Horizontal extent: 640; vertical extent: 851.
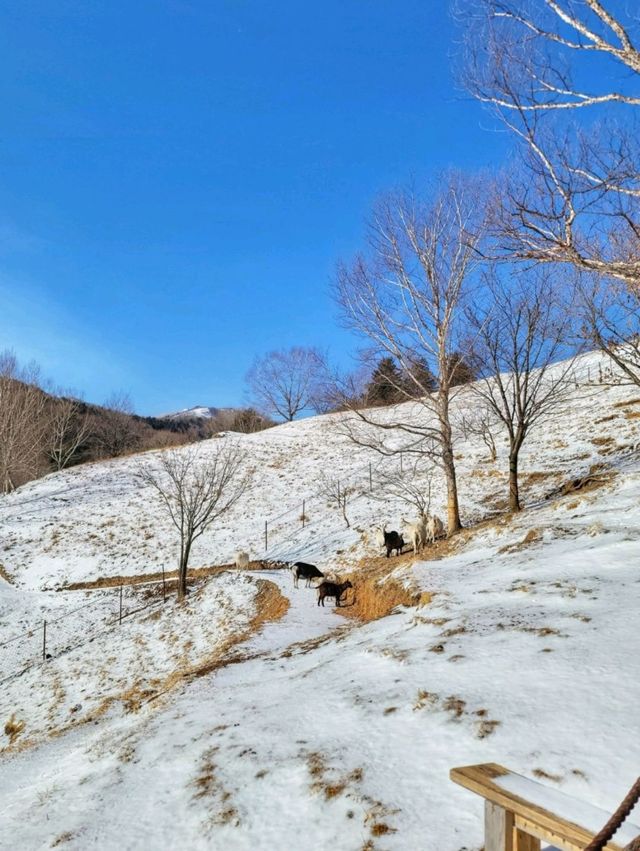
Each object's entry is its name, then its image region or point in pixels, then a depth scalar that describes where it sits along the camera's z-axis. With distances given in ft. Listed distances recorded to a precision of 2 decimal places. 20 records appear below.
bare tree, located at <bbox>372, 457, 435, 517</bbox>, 87.52
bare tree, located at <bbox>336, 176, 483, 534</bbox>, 50.47
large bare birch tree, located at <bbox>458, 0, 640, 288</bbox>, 14.25
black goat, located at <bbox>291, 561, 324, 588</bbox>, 58.29
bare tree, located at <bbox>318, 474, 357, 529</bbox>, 88.70
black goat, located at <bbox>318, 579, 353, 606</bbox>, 46.85
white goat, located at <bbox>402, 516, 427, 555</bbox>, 56.22
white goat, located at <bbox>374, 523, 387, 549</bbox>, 63.00
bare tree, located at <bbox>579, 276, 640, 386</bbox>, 46.39
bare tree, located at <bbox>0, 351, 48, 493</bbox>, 125.49
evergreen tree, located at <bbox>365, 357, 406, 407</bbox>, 52.57
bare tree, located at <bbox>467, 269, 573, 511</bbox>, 50.60
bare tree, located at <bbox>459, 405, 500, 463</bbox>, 90.22
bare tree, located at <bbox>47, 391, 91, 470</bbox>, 159.22
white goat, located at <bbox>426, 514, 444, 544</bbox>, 58.69
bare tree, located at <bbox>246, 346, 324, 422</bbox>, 223.30
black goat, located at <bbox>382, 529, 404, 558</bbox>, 59.71
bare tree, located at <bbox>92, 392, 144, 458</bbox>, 219.41
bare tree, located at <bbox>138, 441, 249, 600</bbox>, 65.16
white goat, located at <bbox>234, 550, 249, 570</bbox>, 74.02
